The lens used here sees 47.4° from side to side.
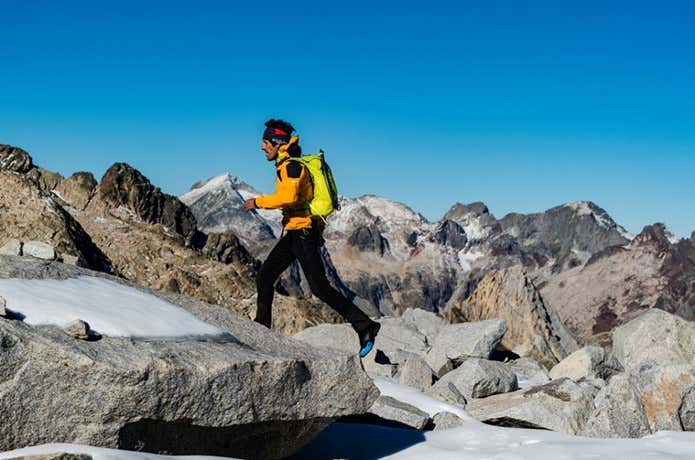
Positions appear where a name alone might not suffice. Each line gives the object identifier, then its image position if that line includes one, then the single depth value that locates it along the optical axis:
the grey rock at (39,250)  12.96
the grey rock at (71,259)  15.47
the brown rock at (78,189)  62.95
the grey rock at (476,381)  15.28
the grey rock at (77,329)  8.30
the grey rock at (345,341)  18.31
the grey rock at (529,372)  18.29
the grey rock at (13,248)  13.09
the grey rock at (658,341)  18.72
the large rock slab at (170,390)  7.77
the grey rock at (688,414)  12.27
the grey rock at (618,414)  11.52
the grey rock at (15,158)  56.84
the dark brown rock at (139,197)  68.12
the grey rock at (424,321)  26.38
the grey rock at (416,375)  16.05
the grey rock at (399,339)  21.08
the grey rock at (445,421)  12.35
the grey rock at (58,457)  7.12
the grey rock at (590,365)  17.28
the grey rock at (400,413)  12.34
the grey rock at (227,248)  86.60
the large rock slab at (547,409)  12.50
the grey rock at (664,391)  12.36
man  12.45
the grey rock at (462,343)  18.91
